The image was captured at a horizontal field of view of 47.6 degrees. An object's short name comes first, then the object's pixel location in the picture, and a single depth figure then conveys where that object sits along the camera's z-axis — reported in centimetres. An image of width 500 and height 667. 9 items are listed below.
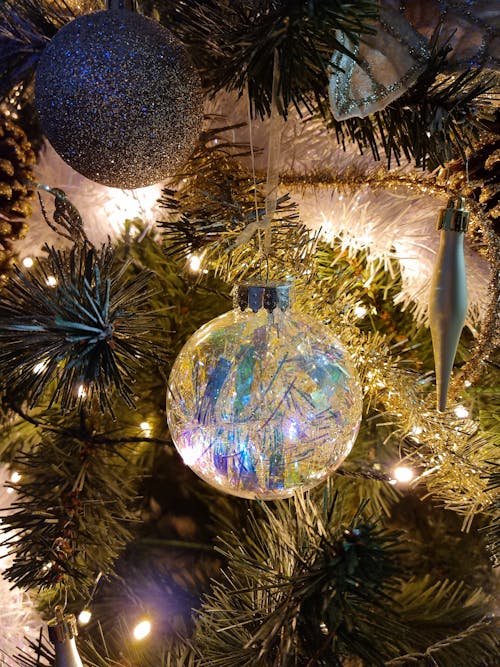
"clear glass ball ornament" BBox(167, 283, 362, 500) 37
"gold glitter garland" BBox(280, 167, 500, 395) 45
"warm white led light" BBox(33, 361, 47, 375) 39
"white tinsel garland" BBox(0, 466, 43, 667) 60
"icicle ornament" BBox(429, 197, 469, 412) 41
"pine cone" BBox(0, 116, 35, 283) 56
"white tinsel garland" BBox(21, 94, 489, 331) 50
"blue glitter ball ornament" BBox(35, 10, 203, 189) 37
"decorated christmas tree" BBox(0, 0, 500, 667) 36
